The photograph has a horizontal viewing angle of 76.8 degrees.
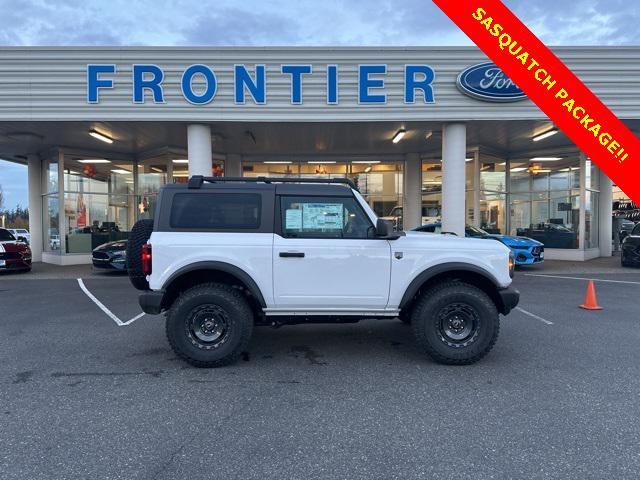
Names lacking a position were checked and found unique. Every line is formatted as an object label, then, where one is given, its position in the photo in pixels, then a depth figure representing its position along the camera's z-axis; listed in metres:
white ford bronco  4.32
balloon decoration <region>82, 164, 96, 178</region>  15.73
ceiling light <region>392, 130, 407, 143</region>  12.78
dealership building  10.73
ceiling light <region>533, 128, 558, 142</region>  12.77
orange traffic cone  7.01
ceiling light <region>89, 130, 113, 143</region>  12.49
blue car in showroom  12.06
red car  12.07
